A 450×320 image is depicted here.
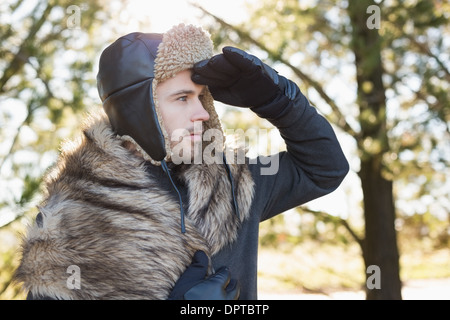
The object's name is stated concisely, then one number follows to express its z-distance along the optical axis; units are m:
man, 1.70
